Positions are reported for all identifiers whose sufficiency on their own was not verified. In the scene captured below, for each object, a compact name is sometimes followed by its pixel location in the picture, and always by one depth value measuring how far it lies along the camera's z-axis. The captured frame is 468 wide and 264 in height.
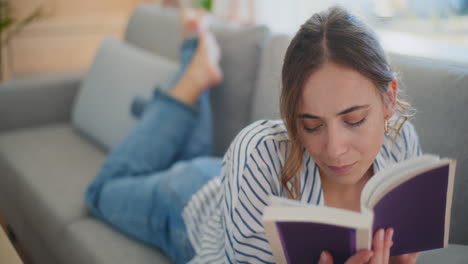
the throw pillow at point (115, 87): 1.78
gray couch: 1.03
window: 2.15
